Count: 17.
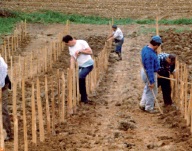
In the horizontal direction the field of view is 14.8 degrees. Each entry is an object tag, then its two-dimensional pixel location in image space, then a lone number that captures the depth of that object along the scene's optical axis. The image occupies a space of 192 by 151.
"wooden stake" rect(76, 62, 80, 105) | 12.57
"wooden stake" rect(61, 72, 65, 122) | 11.03
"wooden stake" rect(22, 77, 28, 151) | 8.20
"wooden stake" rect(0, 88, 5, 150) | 7.71
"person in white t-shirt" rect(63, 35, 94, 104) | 13.04
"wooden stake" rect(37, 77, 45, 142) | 9.17
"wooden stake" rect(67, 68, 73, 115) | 11.52
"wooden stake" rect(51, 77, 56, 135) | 10.25
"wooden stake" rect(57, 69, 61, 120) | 10.83
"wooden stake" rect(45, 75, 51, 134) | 9.77
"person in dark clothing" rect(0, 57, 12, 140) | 9.65
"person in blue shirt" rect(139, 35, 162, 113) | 12.44
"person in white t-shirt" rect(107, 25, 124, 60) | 22.38
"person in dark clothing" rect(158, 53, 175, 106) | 12.98
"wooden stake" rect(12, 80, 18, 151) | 7.90
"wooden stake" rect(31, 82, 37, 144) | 8.81
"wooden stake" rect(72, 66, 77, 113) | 12.08
